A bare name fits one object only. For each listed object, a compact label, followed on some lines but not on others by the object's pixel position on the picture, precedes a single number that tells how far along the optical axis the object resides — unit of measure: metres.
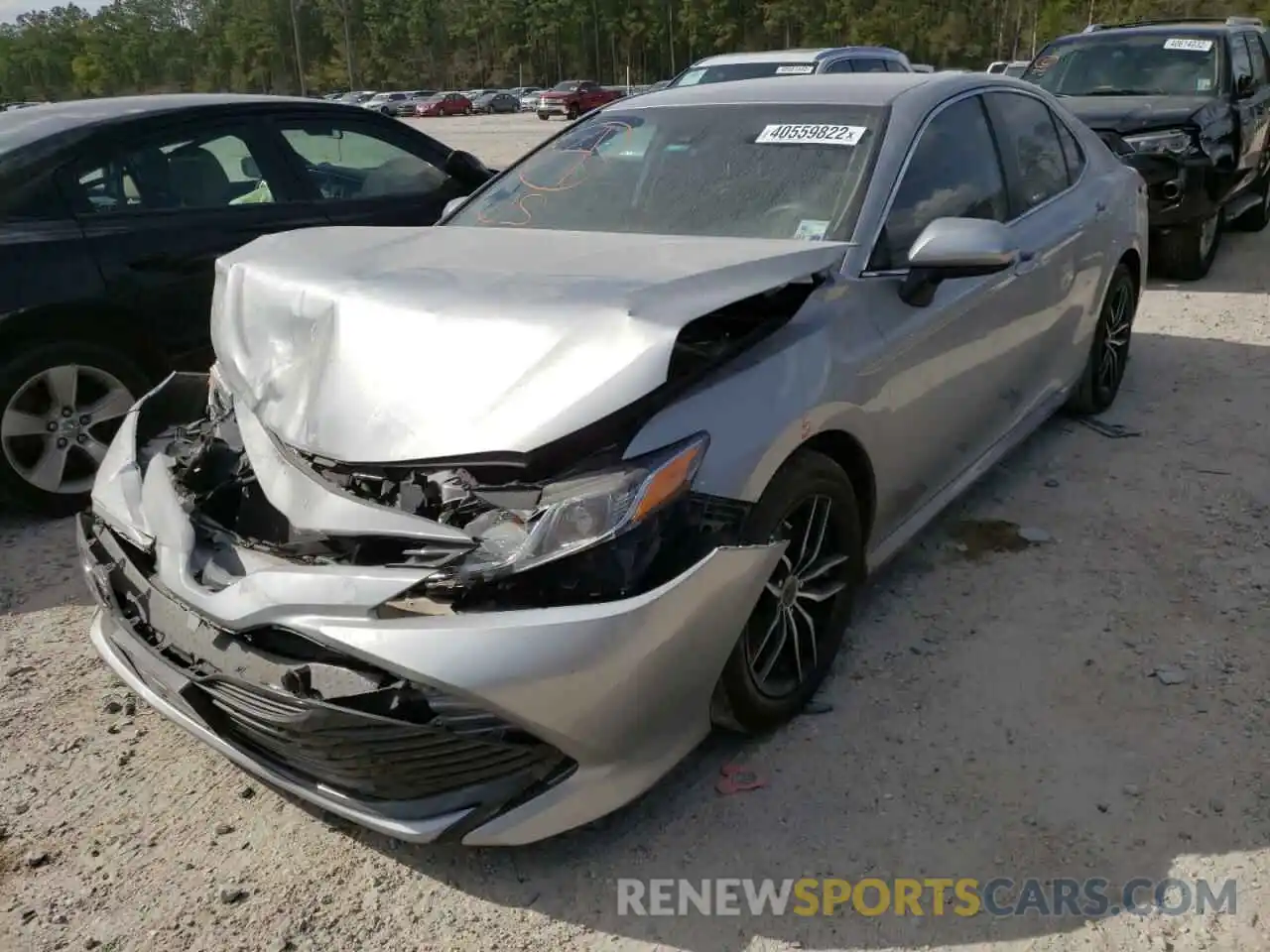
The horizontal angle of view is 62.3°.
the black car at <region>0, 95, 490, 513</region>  4.35
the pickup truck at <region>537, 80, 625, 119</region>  43.09
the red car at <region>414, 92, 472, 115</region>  54.03
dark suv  7.55
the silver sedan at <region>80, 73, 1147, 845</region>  2.20
